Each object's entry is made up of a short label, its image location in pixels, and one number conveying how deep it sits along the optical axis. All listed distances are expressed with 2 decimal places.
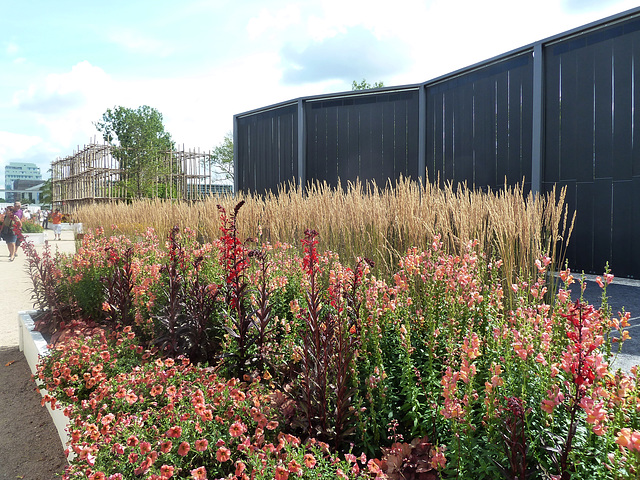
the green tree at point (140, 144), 22.69
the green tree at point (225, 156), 32.34
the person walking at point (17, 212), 10.39
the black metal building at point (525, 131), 6.32
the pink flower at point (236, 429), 1.51
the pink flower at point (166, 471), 1.36
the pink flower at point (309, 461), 1.30
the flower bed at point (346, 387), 1.27
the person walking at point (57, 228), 13.35
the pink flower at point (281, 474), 1.29
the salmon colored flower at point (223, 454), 1.40
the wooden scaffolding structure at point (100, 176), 17.19
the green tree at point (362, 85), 29.13
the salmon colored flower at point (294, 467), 1.28
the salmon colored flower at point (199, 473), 1.37
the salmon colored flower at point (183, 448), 1.45
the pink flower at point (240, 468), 1.33
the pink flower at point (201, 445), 1.44
